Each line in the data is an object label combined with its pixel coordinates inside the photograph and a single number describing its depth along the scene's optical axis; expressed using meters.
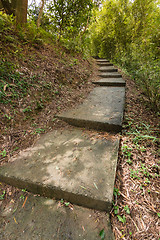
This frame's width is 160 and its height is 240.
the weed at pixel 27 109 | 1.85
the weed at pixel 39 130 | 1.74
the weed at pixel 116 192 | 1.01
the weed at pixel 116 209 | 0.93
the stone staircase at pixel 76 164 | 0.98
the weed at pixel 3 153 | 1.38
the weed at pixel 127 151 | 1.29
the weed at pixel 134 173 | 1.12
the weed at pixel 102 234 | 0.82
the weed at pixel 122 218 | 0.89
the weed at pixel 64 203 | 1.01
